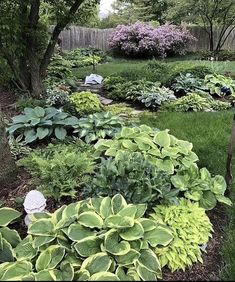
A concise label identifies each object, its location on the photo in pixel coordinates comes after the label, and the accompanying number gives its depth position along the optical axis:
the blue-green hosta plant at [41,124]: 3.00
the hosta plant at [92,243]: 1.44
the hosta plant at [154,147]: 2.28
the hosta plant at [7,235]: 1.65
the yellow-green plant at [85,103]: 3.96
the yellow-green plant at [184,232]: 1.65
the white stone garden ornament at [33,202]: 1.80
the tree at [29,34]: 4.58
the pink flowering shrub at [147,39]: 11.24
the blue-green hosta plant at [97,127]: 3.00
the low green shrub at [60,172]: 2.06
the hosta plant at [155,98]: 4.48
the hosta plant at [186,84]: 5.16
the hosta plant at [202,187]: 2.08
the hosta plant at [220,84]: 5.18
